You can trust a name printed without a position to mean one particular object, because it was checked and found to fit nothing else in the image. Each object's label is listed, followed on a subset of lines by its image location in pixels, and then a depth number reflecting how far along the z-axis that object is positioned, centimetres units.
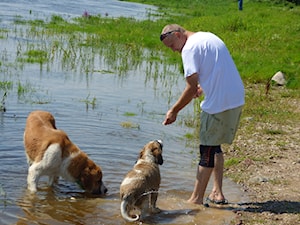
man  620
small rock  1617
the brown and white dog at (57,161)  709
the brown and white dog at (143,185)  618
